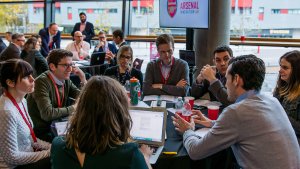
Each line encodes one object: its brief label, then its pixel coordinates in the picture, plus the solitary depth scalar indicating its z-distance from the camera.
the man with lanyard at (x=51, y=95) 2.46
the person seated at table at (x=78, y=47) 6.64
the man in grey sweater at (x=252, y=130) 1.68
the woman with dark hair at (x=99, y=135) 1.27
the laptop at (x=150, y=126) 1.91
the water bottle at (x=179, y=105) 2.61
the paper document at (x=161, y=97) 3.09
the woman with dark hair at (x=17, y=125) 1.90
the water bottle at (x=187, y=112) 2.19
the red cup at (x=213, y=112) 2.51
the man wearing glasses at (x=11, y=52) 4.95
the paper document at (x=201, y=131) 2.14
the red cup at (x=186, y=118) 2.18
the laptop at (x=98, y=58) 5.52
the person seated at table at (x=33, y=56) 5.01
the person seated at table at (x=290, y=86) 2.45
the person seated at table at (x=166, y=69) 3.46
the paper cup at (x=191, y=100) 2.70
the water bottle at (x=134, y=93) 2.78
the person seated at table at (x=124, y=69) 3.75
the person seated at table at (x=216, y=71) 3.16
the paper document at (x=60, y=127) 2.17
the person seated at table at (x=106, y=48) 5.94
